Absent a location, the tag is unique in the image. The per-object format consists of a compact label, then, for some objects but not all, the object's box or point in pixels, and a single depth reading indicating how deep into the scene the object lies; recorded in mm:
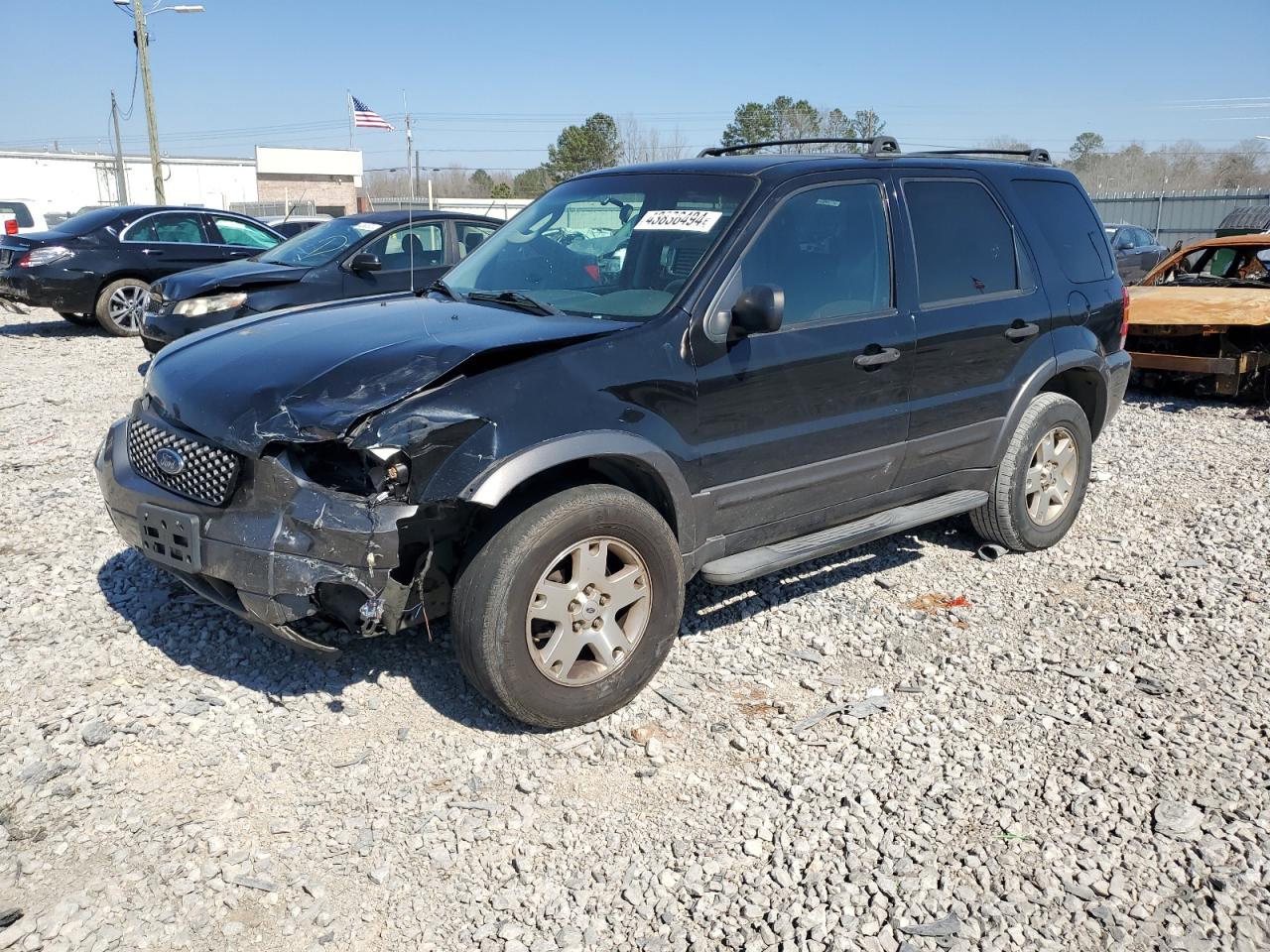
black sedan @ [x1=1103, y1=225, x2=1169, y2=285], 19453
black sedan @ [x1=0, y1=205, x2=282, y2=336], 12438
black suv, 3277
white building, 55906
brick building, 65438
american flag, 11333
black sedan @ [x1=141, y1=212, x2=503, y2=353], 9383
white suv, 22422
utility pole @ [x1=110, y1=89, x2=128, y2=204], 45469
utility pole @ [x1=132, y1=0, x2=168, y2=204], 27016
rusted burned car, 9117
